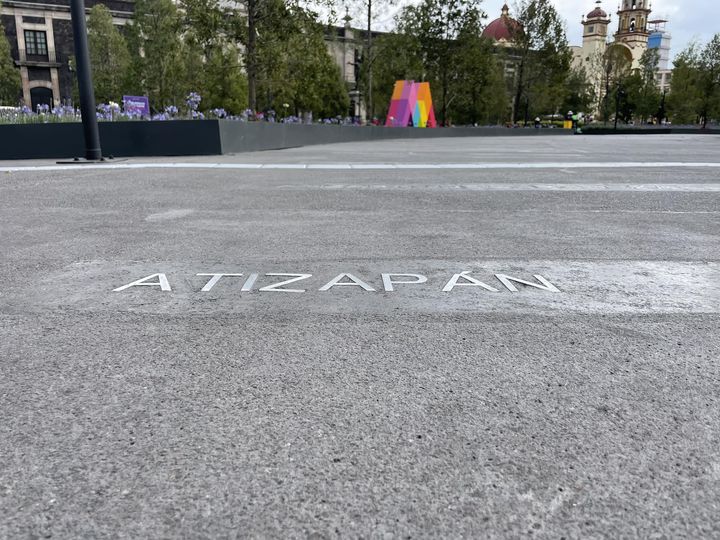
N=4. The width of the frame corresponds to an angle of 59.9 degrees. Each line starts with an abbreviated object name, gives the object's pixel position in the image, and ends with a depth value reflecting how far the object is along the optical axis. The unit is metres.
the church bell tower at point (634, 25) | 159.00
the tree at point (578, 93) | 78.50
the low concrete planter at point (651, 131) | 64.69
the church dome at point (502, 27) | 63.50
